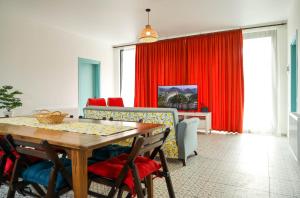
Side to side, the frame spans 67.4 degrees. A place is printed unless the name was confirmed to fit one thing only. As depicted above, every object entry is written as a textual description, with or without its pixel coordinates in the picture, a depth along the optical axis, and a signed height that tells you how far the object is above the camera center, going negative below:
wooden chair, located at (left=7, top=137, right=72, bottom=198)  1.41 -0.51
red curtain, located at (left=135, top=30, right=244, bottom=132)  5.73 +0.81
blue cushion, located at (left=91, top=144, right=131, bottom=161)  2.26 -0.54
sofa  3.19 -0.36
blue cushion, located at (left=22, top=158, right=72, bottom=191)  1.51 -0.53
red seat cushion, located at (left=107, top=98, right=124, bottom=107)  6.45 -0.08
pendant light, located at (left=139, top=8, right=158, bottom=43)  4.07 +1.18
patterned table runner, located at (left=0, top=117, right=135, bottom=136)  1.75 -0.24
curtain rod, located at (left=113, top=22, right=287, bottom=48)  5.30 +1.78
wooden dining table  1.33 -0.26
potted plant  4.15 -0.03
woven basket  2.14 -0.18
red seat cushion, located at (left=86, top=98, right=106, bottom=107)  5.55 -0.07
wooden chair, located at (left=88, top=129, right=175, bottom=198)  1.48 -0.51
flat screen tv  5.87 +0.06
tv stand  5.49 -0.47
